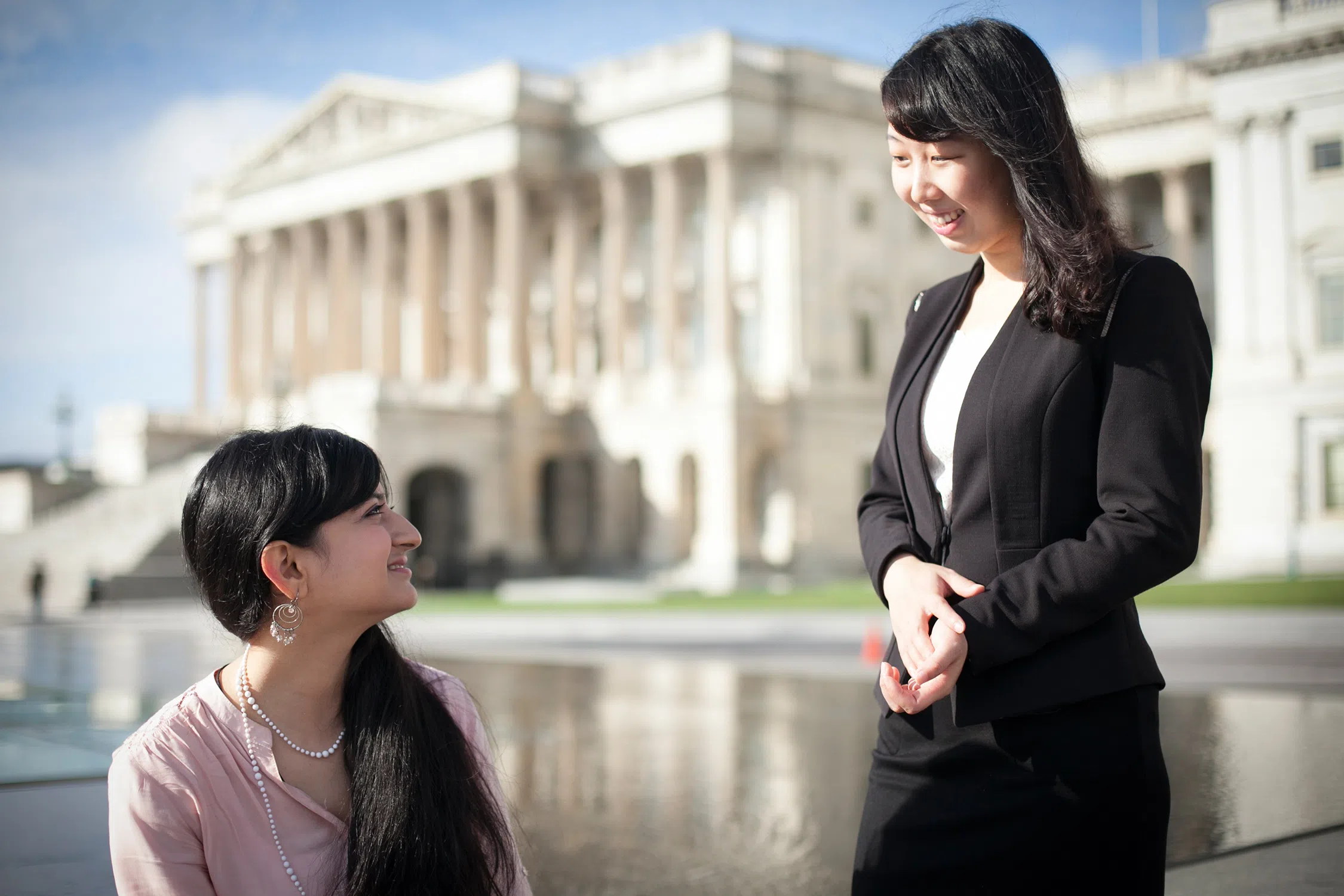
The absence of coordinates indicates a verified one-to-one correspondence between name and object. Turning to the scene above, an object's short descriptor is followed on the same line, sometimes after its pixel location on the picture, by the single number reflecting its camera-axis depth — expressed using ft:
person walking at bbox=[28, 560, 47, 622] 142.41
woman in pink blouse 11.11
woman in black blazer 10.75
